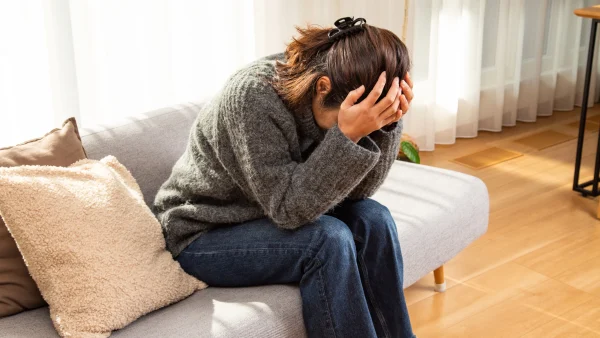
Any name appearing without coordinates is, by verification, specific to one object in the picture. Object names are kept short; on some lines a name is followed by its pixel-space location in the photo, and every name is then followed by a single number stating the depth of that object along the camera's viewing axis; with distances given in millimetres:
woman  3246
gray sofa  3225
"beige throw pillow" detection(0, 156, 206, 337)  3174
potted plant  5001
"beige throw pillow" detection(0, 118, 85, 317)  3264
